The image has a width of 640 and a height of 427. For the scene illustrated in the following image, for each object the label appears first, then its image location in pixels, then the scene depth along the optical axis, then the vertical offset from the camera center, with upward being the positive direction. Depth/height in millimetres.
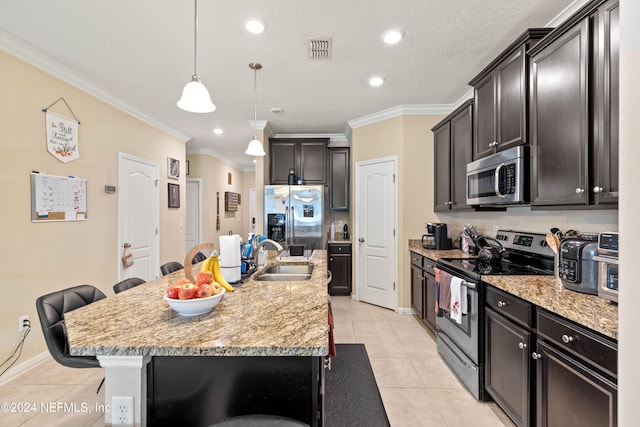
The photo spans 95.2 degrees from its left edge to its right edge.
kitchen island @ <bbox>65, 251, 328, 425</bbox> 982 -463
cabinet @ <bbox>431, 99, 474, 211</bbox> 2871 +623
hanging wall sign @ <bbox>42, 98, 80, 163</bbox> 2654 +745
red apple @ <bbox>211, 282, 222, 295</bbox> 1331 -350
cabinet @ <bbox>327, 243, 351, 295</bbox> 4566 -878
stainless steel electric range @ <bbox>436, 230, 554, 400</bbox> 2033 -555
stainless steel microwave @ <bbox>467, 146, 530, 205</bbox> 1979 +271
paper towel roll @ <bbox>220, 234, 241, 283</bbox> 1812 -287
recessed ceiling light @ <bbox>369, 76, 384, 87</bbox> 3006 +1396
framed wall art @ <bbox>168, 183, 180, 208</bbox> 4859 +312
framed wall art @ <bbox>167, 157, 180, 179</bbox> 4805 +777
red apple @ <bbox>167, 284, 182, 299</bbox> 1260 -339
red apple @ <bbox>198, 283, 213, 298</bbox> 1278 -339
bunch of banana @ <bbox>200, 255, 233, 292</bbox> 1587 -302
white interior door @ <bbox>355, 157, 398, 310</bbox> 3938 -258
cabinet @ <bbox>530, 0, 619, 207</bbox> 1414 +565
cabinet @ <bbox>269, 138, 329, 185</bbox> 4926 +908
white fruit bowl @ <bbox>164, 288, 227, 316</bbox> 1215 -386
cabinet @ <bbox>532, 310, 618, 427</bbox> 1126 -703
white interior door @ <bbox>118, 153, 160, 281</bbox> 3627 -17
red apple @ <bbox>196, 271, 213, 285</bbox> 1360 -302
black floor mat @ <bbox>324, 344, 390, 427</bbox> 1798 -1272
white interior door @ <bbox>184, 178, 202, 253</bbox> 6281 +103
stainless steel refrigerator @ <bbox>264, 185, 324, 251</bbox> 4520 -3
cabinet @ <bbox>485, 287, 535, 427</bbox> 1572 -833
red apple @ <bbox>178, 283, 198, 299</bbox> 1245 -335
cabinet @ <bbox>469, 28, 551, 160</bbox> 1991 +880
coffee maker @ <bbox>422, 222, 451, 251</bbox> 3285 -260
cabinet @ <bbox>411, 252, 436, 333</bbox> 3000 -835
